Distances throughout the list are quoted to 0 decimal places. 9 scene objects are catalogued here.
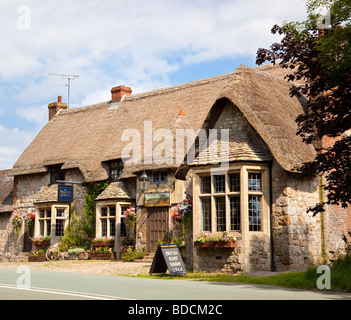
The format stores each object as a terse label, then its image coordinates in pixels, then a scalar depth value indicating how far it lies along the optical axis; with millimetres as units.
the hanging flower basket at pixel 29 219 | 28828
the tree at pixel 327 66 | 11961
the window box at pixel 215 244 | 16469
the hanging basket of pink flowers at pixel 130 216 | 23450
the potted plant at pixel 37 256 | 26628
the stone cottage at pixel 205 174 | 16766
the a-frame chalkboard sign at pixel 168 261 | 14211
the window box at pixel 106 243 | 24344
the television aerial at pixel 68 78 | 36878
